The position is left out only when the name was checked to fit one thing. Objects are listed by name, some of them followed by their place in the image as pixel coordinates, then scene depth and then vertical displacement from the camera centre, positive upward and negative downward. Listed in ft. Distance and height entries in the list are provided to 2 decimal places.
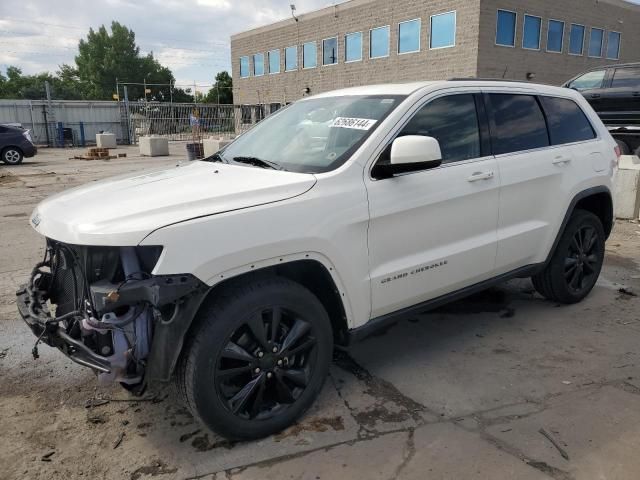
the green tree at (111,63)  302.66 +33.51
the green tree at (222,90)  260.83 +15.97
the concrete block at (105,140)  88.52 -2.46
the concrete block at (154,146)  75.10 -3.01
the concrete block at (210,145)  67.33 -2.61
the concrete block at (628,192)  26.13 -3.41
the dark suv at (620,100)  34.58 +1.25
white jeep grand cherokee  8.17 -2.01
